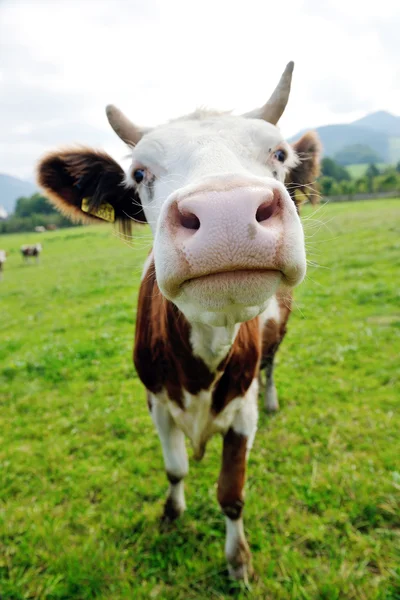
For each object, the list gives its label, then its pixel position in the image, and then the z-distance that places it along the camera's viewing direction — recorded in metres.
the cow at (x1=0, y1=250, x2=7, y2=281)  17.91
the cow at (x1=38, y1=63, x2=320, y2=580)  1.23
